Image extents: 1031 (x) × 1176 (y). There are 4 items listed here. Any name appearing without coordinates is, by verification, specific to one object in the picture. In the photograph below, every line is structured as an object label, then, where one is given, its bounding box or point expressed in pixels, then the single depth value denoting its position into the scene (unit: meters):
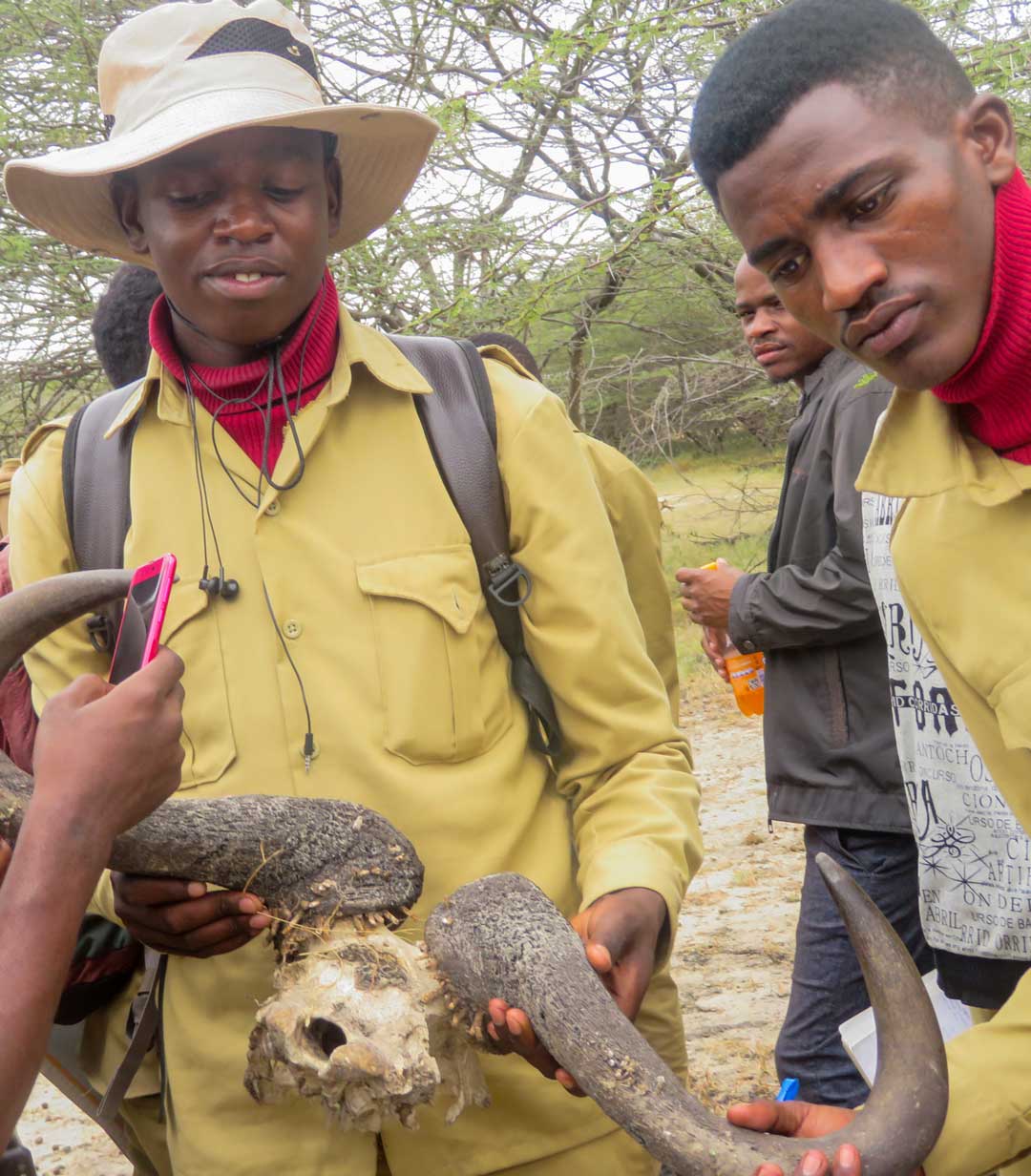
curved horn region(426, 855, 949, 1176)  1.73
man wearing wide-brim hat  2.23
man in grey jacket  3.61
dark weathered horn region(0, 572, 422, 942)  2.12
